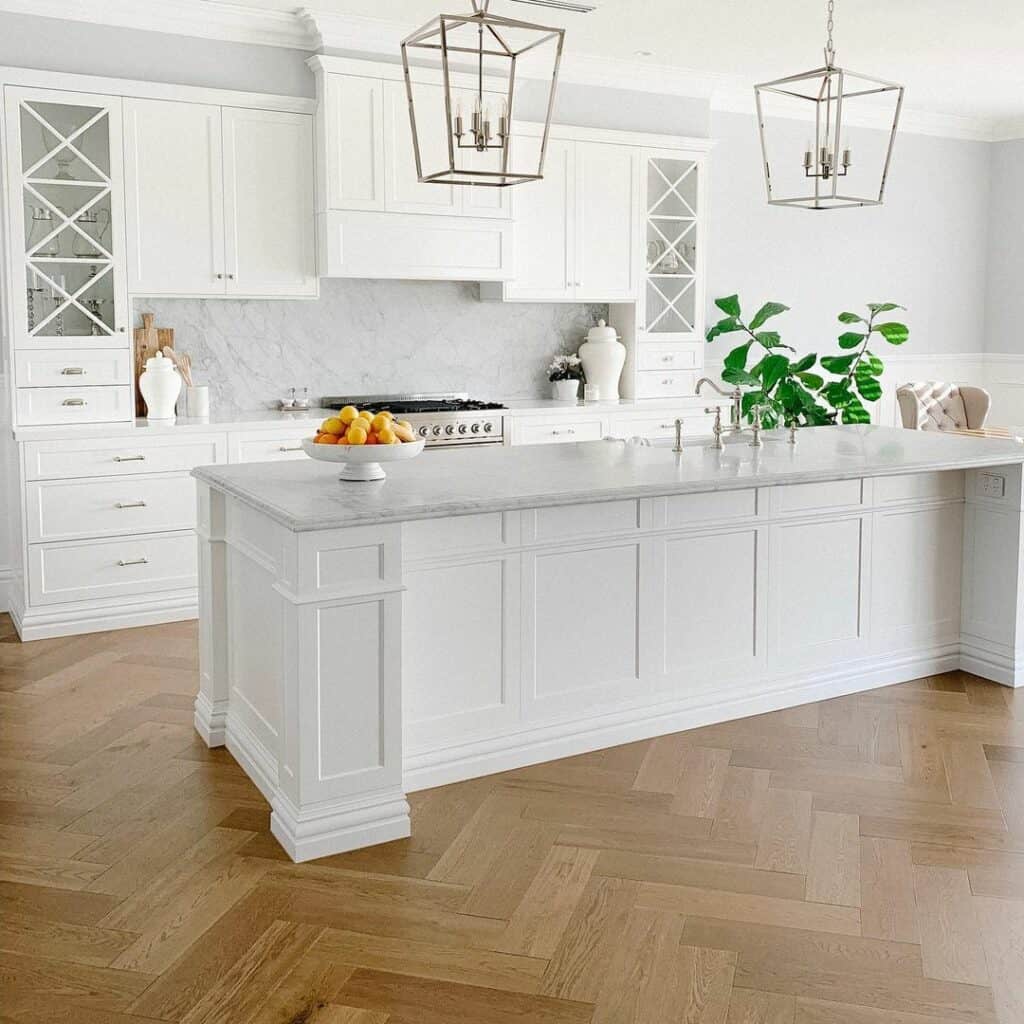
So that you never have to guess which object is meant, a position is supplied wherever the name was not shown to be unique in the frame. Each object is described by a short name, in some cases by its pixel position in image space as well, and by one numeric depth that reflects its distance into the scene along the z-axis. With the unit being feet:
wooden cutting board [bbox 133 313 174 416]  18.48
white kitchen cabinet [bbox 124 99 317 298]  17.39
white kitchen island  9.95
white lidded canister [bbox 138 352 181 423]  17.81
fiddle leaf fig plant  19.75
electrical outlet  14.40
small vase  22.16
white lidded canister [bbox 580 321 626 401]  22.21
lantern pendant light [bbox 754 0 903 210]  24.84
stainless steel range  19.19
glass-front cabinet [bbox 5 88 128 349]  16.49
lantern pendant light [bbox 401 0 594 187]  19.20
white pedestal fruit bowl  10.70
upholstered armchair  24.47
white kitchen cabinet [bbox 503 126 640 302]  20.88
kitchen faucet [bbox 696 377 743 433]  14.39
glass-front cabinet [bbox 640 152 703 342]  22.18
